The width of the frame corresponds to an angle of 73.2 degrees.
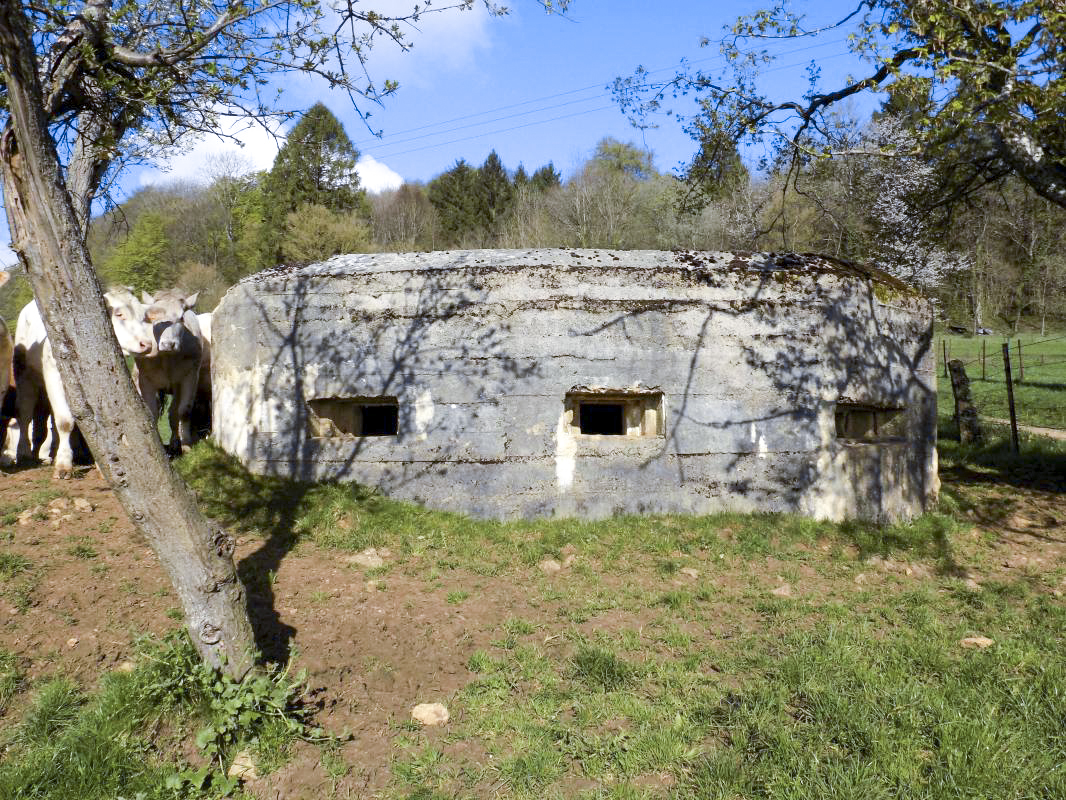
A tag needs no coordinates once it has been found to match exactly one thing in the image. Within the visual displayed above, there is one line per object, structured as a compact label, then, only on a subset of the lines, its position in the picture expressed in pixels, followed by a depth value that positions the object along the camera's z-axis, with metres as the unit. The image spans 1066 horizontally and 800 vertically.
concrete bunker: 6.66
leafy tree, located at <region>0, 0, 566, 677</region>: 3.42
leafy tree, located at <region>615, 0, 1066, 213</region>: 6.42
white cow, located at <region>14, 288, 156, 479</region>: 7.07
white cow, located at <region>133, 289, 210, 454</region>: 7.64
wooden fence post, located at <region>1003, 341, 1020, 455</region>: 10.19
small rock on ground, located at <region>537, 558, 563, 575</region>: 5.84
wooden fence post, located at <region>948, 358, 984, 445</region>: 11.11
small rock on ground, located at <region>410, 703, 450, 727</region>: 3.99
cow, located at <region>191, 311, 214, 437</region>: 9.20
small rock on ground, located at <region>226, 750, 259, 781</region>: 3.57
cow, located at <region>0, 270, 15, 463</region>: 7.44
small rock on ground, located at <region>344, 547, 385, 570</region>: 5.73
